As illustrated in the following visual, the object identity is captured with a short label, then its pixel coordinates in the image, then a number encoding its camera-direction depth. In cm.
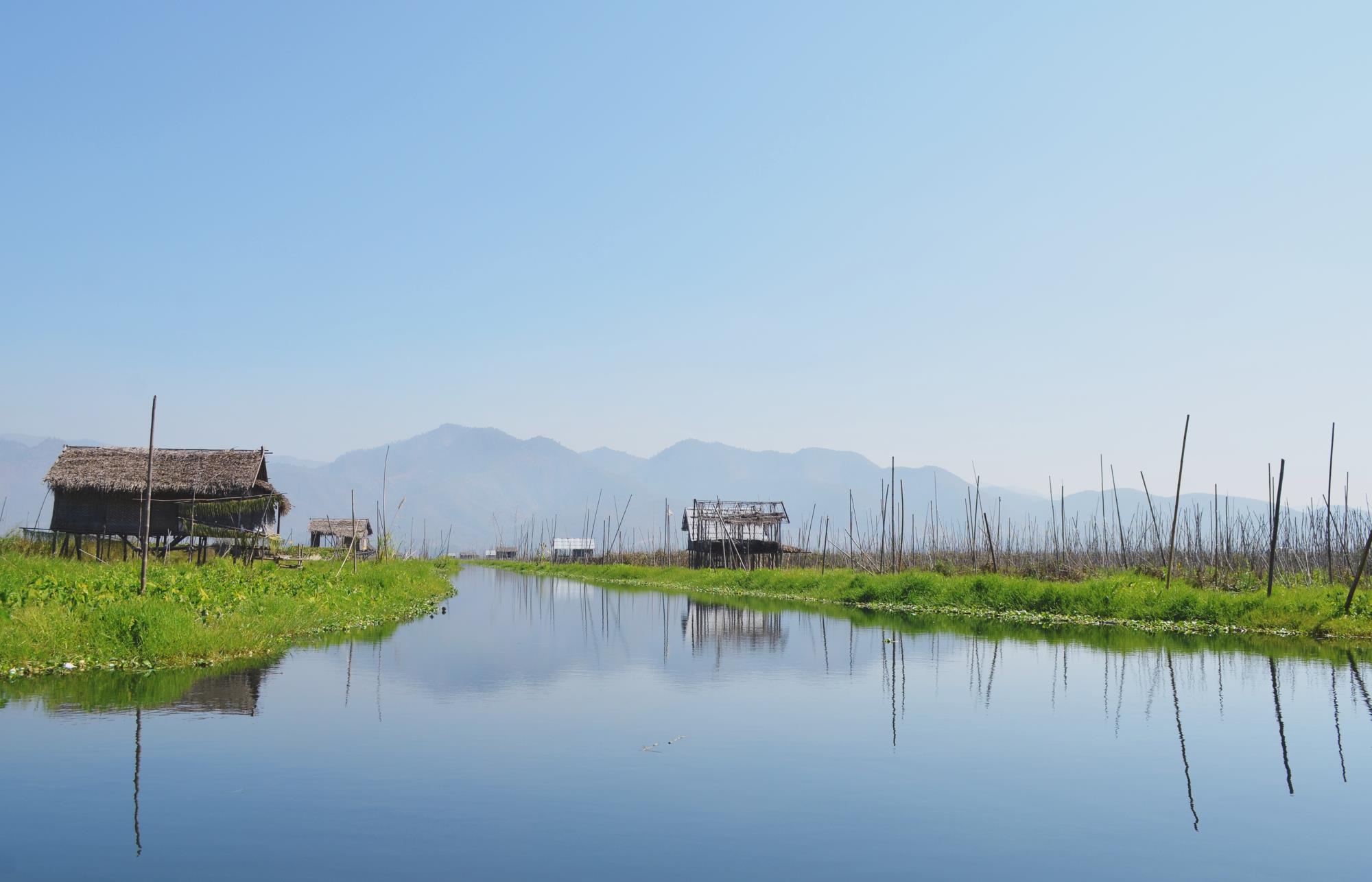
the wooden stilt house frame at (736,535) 5034
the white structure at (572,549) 8789
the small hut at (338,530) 5647
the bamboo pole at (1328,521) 2409
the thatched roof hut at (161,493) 3272
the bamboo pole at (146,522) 1562
